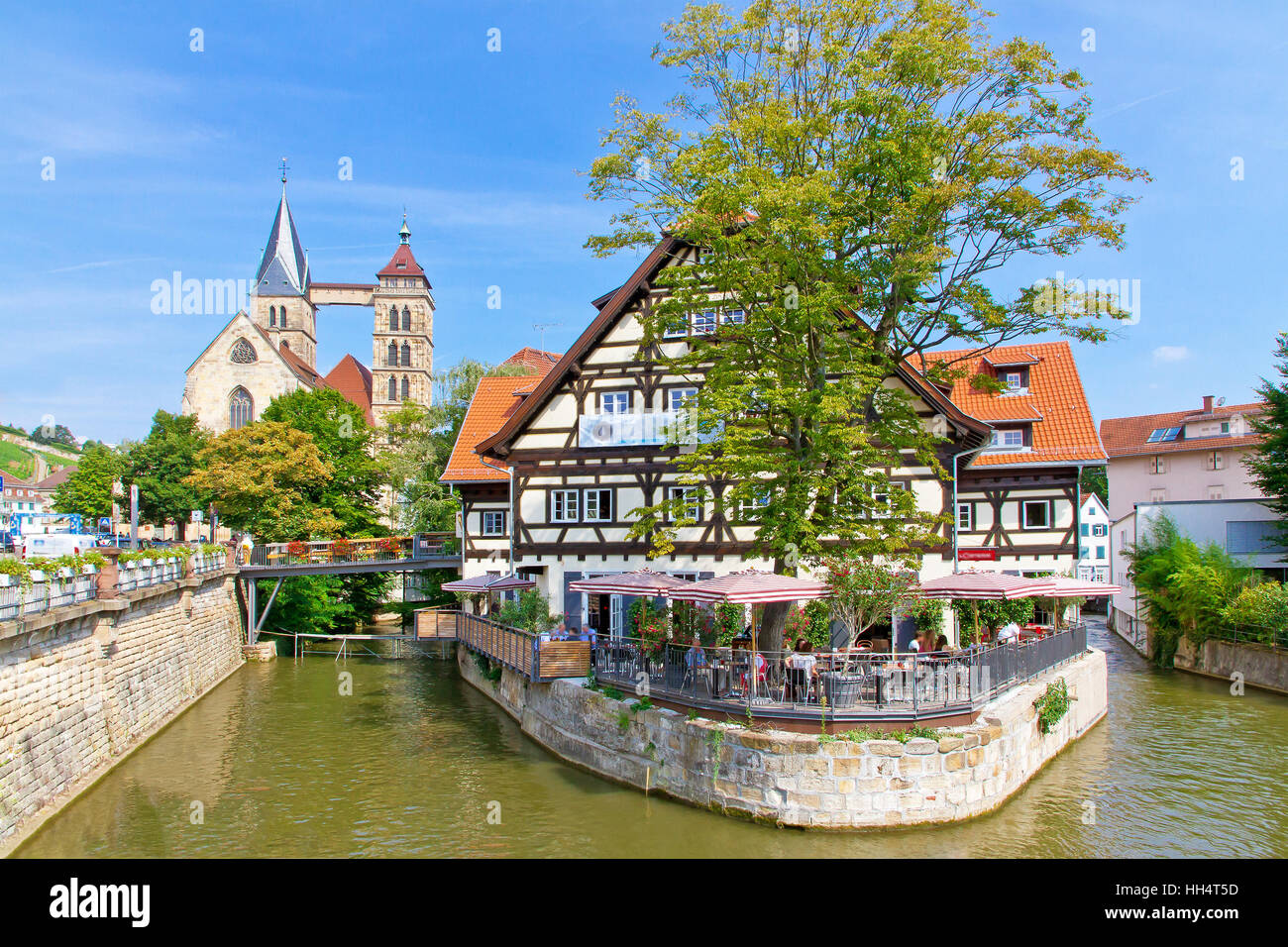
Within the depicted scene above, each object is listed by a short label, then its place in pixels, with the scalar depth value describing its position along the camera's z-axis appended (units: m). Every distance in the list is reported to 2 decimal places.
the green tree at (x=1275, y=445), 29.70
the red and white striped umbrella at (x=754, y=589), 13.68
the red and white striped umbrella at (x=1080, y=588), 17.55
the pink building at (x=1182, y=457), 45.22
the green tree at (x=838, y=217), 14.16
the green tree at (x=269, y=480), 39.16
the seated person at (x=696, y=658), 14.16
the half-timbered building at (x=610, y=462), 22.33
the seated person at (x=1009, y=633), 18.75
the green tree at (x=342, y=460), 41.66
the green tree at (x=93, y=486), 57.31
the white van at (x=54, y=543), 29.91
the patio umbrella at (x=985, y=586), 15.69
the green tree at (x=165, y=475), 54.69
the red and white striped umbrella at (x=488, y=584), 23.86
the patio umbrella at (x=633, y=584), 15.91
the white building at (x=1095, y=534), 58.41
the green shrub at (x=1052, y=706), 15.38
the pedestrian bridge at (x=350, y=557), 33.16
